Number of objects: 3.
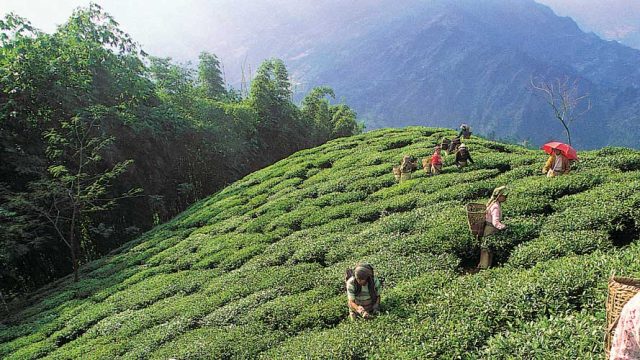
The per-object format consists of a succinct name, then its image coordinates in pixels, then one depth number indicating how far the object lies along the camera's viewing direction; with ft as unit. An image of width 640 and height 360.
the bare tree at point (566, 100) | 140.71
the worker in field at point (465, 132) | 73.50
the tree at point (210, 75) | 179.01
